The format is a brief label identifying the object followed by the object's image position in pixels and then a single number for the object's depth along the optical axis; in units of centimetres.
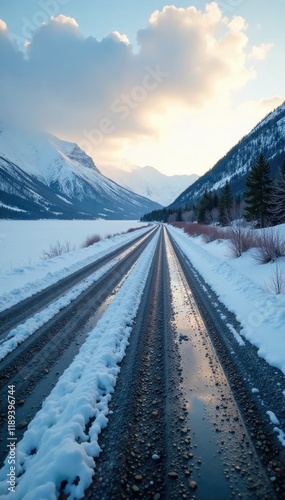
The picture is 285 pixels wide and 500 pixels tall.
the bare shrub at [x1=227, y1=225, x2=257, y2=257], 1411
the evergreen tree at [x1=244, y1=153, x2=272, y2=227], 2780
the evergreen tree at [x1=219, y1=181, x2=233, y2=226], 4012
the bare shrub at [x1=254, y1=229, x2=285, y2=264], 1111
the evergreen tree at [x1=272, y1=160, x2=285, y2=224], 2432
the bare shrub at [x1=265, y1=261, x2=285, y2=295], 754
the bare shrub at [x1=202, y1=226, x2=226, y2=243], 2302
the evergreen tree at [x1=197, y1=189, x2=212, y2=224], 5222
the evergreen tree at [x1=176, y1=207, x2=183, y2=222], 9709
